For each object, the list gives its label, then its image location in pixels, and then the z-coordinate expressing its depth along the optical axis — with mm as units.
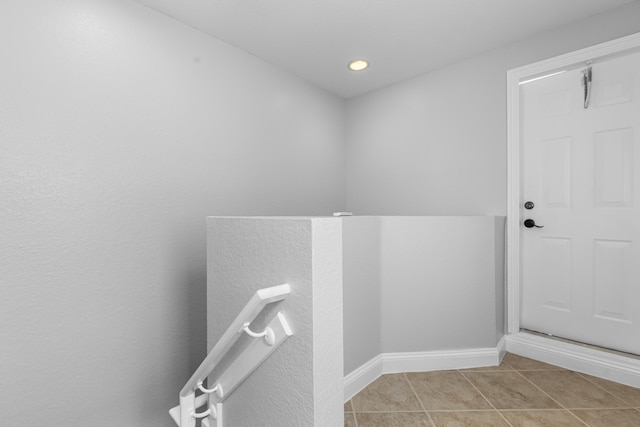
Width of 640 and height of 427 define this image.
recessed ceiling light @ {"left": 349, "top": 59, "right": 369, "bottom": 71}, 2469
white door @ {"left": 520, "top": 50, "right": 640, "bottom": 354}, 1880
